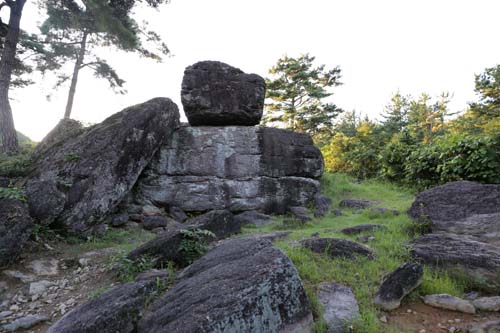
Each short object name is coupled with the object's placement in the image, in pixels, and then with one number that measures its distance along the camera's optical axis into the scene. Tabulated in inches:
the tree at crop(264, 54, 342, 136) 887.7
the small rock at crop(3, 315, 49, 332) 134.7
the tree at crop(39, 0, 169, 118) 399.5
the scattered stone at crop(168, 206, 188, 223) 328.2
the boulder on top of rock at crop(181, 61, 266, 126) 384.2
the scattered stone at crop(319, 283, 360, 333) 118.0
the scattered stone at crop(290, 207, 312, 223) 311.3
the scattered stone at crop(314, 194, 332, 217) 332.7
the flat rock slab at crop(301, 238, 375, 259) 180.9
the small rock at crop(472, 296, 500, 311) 123.3
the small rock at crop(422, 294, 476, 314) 125.0
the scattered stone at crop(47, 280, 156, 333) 115.4
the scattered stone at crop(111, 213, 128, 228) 290.6
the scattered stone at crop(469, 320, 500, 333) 106.4
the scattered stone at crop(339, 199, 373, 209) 359.8
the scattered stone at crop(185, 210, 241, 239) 251.3
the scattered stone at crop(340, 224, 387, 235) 238.5
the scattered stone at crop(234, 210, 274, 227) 312.3
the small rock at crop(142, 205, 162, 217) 320.8
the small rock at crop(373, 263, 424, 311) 132.2
